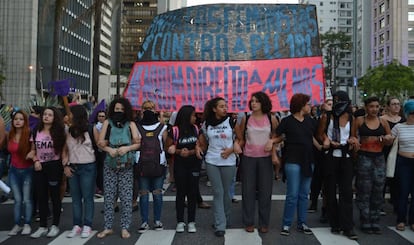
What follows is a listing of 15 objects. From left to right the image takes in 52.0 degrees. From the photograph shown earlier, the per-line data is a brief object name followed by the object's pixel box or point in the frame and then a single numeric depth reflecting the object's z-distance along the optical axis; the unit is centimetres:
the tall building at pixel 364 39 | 8588
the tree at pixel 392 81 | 4597
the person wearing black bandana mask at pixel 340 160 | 591
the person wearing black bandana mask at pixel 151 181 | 612
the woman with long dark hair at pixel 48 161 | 599
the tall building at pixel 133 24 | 13212
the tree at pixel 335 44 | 6788
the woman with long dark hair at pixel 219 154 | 596
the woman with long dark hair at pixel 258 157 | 596
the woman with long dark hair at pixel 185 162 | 612
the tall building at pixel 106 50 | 10412
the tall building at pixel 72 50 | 5088
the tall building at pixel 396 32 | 6981
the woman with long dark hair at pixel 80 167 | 593
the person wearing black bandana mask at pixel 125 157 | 580
